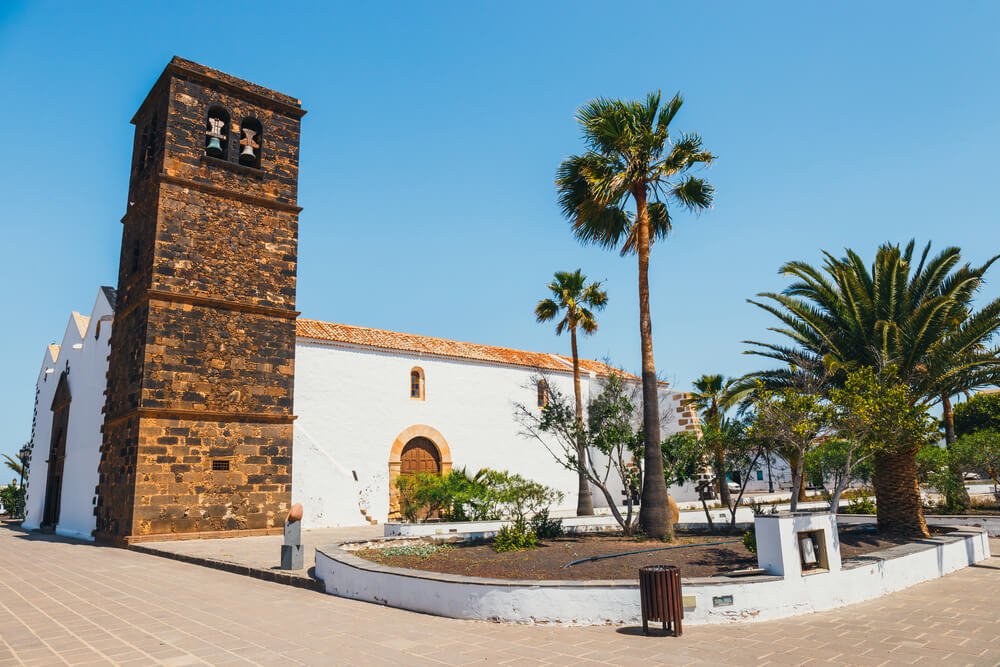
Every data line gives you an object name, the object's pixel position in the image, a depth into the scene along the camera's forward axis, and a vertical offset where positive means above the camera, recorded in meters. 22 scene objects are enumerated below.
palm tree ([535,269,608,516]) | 24.75 +6.26
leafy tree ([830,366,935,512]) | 10.23 +0.69
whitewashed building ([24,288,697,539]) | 19.41 +1.82
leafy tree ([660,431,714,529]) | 13.71 +0.10
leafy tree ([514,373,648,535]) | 12.98 +0.83
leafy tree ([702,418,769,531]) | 12.38 +0.32
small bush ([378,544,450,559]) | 10.52 -1.38
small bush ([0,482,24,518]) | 32.14 -1.28
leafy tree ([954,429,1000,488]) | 19.61 +0.13
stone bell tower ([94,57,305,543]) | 15.82 +4.00
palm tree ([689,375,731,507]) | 27.75 +2.94
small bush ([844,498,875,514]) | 19.09 -1.40
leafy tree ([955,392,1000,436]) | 37.75 +2.73
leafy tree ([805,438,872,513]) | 25.12 -0.25
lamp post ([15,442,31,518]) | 30.88 +0.84
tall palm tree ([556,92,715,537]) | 11.57 +5.63
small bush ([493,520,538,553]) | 10.62 -1.22
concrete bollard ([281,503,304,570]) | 10.51 -1.21
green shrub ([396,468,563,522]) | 17.70 -0.86
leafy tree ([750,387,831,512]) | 10.28 +0.68
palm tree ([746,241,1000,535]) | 12.04 +2.51
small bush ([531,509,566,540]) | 12.35 -1.18
